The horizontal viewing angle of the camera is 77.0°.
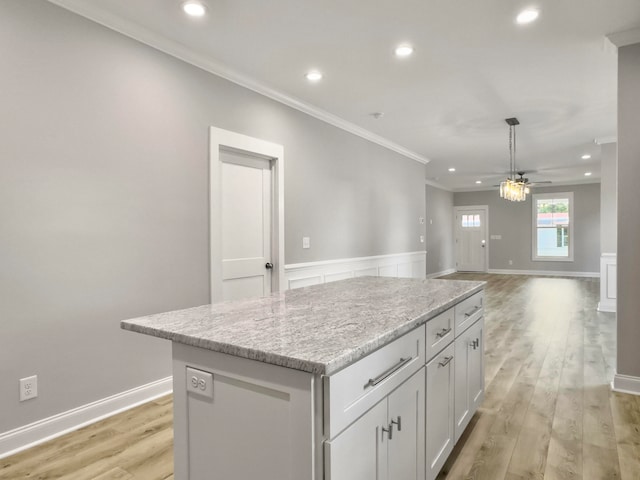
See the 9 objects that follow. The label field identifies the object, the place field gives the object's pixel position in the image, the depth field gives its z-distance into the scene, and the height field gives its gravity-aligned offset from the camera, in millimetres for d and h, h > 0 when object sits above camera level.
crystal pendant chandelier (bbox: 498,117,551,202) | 5698 +667
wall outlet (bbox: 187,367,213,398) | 1280 -477
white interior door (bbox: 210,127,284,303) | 3330 +174
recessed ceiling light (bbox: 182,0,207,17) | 2445 +1414
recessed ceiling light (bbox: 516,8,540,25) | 2529 +1402
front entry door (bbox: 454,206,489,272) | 11961 -116
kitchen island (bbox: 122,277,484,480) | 1076 -478
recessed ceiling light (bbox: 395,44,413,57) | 3004 +1405
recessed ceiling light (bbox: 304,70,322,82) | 3496 +1416
